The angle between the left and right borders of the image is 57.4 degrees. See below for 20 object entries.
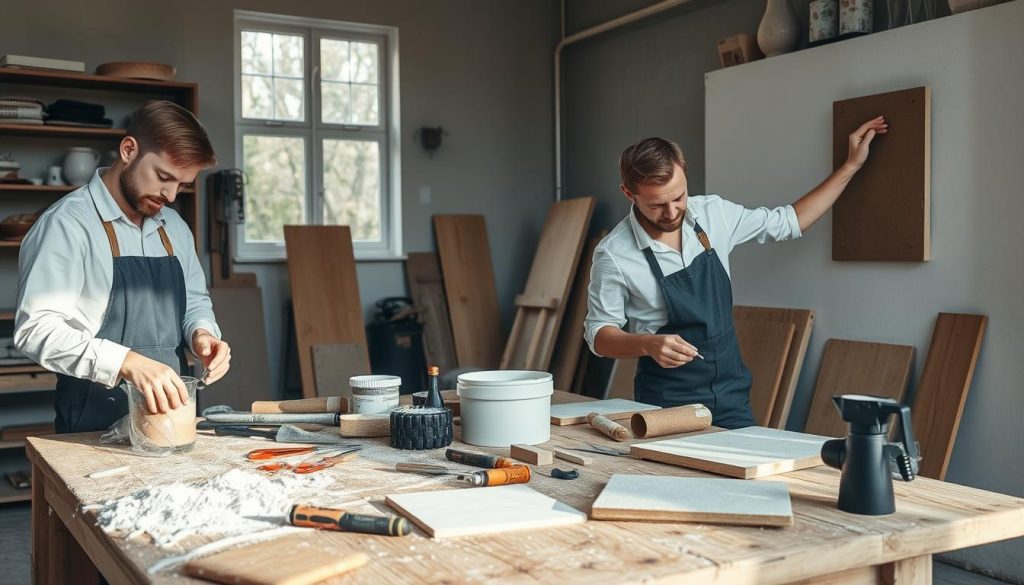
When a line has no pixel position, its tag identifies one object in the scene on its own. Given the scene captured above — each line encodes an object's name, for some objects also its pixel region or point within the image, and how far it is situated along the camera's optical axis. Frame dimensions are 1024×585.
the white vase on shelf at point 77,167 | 5.14
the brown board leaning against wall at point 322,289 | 5.82
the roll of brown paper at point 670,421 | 2.25
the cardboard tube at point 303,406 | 2.56
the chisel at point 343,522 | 1.51
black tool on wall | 5.70
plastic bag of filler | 2.12
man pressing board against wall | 2.89
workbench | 1.35
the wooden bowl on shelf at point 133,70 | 5.15
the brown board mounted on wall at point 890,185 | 3.61
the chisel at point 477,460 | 1.92
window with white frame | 6.02
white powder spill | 1.54
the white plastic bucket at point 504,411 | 2.20
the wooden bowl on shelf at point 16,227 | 4.97
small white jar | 2.45
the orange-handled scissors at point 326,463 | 1.95
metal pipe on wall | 5.52
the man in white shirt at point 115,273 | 2.29
